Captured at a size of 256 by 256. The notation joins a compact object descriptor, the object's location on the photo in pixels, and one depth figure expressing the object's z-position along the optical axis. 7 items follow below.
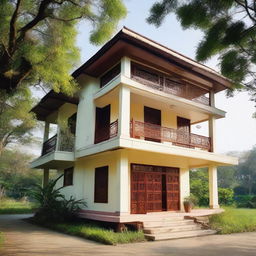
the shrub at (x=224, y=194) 24.82
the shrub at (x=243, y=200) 30.88
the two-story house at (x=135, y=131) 10.79
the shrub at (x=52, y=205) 12.23
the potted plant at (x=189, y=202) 12.78
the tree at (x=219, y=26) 5.47
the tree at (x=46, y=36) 6.54
